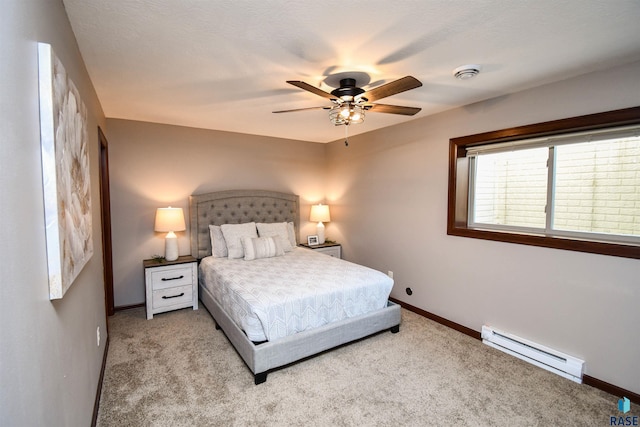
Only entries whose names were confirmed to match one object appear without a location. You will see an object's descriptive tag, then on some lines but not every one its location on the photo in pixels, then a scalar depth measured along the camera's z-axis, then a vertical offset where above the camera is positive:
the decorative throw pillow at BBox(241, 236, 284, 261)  3.92 -0.69
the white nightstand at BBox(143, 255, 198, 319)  3.55 -1.09
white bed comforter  2.49 -0.90
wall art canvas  1.09 +0.09
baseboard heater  2.43 -1.39
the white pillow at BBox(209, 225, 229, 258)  4.07 -0.66
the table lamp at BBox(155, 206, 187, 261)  3.71 -0.37
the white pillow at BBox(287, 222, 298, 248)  4.75 -0.60
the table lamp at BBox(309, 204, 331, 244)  5.09 -0.34
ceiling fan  2.15 +0.74
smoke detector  2.23 +0.97
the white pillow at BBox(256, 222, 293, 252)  4.34 -0.53
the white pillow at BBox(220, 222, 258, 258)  4.00 -0.53
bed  2.46 -1.04
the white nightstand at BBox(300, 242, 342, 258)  4.87 -0.86
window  2.28 +0.12
